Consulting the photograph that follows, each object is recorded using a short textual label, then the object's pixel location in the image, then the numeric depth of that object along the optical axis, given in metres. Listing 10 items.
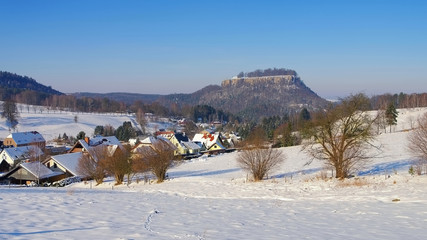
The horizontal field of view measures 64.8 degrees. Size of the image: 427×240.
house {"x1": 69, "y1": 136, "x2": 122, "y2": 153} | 56.03
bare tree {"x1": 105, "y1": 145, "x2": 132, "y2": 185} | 29.73
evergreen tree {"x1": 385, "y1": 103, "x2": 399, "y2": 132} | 67.99
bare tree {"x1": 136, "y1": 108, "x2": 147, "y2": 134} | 126.82
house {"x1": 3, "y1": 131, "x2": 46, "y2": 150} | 77.69
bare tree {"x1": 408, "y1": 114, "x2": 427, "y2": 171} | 18.80
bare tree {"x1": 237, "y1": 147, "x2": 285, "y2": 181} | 24.66
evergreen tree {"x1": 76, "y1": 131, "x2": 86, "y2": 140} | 81.60
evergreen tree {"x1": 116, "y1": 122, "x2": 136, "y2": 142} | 100.50
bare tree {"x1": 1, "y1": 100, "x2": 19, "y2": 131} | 110.88
